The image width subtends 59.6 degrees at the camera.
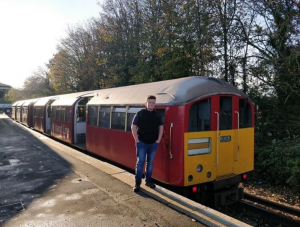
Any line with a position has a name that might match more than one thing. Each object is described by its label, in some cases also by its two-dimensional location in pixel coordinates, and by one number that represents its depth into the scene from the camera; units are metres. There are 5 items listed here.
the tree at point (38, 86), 51.08
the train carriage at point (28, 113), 23.12
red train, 5.25
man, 5.09
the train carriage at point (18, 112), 29.80
